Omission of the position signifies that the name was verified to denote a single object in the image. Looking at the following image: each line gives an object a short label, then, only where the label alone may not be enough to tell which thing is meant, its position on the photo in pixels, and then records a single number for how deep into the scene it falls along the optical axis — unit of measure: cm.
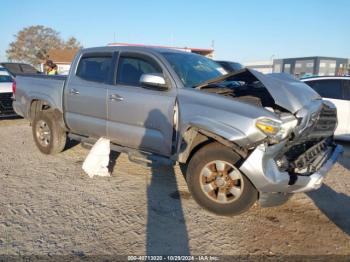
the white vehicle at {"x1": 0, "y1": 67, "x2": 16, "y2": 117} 999
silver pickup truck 353
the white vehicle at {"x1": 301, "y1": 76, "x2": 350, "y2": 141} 754
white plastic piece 501
